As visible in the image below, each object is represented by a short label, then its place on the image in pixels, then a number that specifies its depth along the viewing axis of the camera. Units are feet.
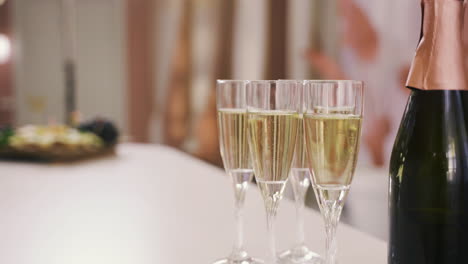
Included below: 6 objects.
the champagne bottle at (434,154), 2.53
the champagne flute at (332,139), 2.55
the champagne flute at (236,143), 2.81
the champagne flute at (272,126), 2.66
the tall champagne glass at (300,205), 2.91
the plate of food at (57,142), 6.17
